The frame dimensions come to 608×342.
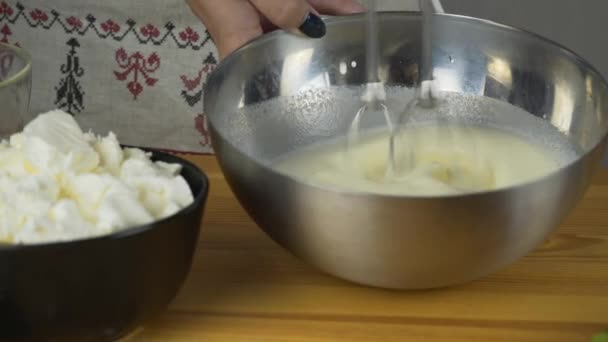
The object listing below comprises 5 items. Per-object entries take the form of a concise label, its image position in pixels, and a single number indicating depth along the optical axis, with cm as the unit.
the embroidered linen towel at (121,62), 135
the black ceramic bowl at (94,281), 62
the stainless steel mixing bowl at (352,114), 66
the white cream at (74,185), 64
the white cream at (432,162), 76
